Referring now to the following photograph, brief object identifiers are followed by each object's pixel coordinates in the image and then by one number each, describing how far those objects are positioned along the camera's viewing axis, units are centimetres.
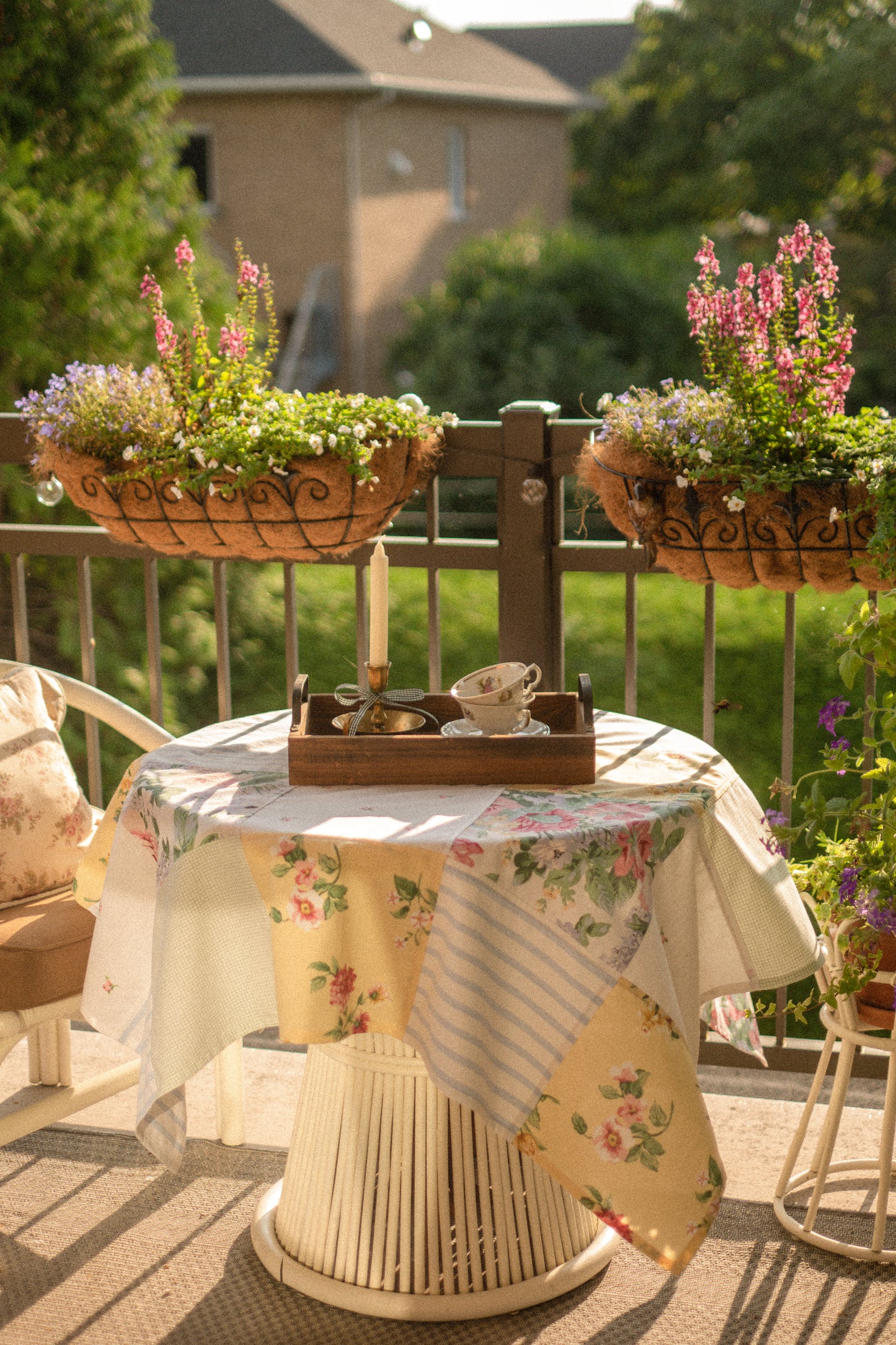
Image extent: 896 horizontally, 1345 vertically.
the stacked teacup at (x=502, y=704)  198
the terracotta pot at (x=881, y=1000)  206
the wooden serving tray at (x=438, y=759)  191
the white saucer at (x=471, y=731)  192
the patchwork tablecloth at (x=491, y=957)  168
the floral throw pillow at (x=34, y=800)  233
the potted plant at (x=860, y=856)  196
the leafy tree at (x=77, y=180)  497
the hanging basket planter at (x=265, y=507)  239
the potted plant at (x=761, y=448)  217
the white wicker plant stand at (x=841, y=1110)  206
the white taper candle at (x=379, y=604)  198
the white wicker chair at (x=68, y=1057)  213
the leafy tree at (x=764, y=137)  1437
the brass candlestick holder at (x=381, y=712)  203
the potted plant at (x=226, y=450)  238
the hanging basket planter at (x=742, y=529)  217
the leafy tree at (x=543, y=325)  1227
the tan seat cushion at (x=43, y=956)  210
